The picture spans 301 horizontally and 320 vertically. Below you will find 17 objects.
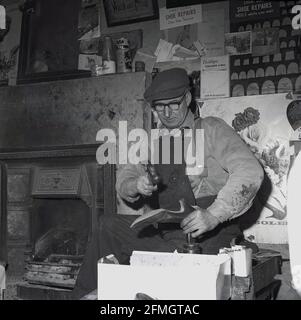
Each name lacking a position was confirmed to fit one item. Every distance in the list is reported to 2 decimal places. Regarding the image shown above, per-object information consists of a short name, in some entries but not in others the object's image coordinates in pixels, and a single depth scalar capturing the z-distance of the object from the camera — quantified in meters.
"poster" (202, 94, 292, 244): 2.41
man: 1.83
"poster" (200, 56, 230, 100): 2.52
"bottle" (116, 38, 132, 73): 2.72
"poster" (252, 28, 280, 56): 2.42
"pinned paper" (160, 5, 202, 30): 2.62
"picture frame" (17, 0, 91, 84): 2.96
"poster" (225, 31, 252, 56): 2.47
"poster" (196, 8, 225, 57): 2.55
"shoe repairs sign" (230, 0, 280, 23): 2.44
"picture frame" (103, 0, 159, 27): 2.73
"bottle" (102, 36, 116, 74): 2.71
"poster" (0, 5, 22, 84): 3.08
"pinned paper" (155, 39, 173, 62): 2.67
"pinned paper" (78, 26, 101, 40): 2.88
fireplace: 2.52
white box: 1.22
